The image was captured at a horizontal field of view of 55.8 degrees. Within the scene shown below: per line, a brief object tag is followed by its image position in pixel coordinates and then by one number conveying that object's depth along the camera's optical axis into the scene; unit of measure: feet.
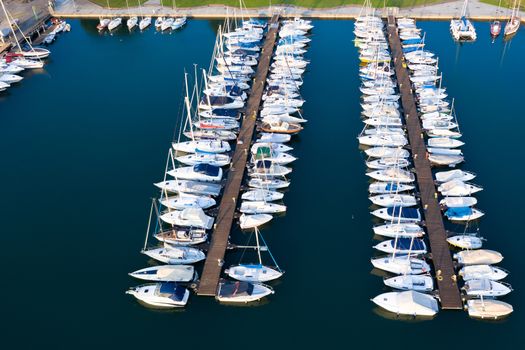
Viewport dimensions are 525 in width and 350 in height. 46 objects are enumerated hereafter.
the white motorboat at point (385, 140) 196.24
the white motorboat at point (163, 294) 141.08
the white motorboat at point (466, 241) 153.89
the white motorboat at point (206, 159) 191.39
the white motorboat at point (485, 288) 139.54
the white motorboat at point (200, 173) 183.01
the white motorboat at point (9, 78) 252.42
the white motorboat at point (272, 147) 192.75
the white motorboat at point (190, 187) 176.35
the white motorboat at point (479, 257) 147.74
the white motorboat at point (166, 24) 302.66
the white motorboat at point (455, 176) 177.68
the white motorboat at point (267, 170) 182.91
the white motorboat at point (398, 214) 162.81
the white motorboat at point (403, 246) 151.05
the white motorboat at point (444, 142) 194.90
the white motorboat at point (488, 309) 136.15
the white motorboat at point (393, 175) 177.47
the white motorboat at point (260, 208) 170.71
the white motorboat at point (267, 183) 179.66
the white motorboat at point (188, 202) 170.81
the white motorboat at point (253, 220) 165.58
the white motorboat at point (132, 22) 307.17
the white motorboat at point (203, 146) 195.93
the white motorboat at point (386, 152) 189.37
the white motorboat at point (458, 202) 167.84
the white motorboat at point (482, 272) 143.74
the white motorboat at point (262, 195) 174.25
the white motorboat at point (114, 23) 305.53
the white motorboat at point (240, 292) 142.00
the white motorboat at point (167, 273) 145.38
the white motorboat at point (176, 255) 152.25
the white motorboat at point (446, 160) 187.62
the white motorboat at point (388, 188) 175.22
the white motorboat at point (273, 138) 201.48
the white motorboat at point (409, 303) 136.56
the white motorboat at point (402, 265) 146.72
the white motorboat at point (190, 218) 162.20
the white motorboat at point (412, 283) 142.20
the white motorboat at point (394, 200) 169.89
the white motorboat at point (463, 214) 164.66
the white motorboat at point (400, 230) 157.28
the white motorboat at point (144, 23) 306.35
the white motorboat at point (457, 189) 171.12
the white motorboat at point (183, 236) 157.99
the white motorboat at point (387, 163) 184.65
